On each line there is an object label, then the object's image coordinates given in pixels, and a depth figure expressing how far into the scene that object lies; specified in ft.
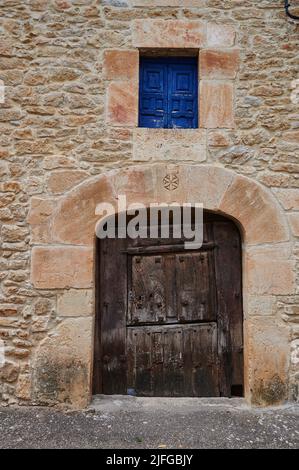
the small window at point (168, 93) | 10.25
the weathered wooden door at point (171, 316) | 10.13
